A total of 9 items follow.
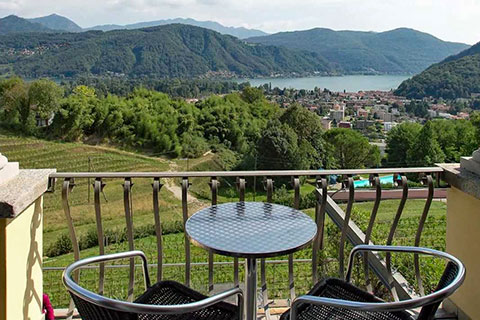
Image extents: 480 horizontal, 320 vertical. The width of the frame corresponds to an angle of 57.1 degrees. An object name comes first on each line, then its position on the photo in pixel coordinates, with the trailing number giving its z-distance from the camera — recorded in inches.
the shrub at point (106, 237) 888.9
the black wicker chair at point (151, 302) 40.3
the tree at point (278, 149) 1464.1
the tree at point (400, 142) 1396.4
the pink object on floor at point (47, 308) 78.0
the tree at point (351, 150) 1456.3
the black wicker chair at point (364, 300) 42.2
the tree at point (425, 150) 1248.8
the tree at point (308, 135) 1470.2
